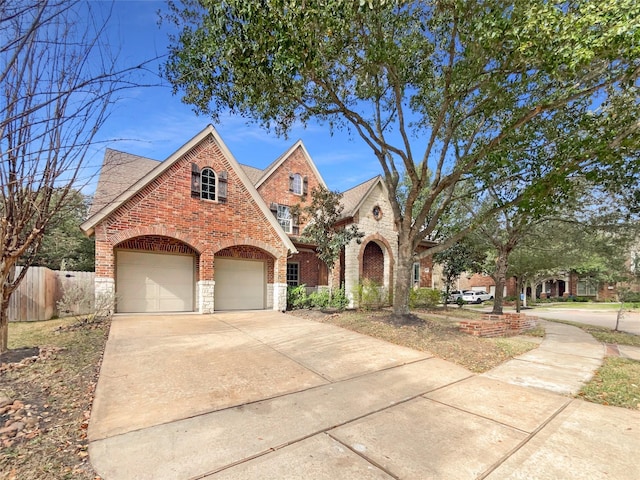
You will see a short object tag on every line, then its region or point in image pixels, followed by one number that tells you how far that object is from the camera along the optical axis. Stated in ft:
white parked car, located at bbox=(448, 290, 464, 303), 82.89
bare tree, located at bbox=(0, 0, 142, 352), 11.55
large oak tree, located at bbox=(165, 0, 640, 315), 19.85
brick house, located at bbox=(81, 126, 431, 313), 36.47
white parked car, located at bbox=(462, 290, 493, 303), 110.83
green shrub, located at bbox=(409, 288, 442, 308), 61.71
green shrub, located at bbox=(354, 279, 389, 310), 50.14
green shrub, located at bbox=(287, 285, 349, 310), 47.45
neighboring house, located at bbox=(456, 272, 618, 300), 115.85
